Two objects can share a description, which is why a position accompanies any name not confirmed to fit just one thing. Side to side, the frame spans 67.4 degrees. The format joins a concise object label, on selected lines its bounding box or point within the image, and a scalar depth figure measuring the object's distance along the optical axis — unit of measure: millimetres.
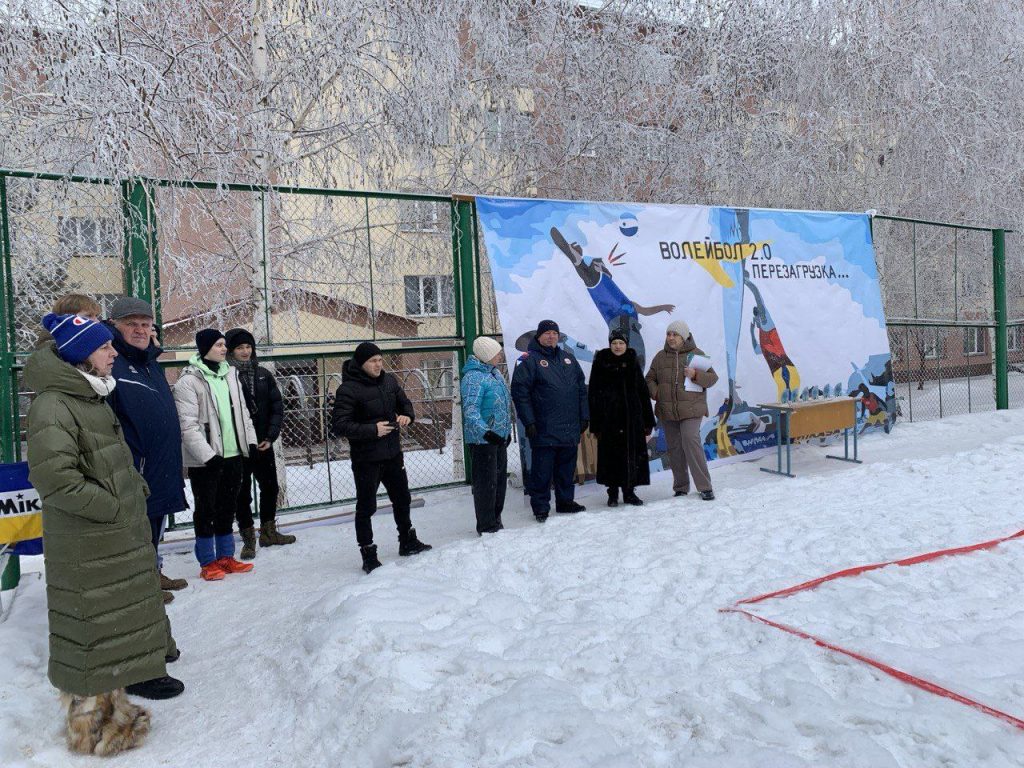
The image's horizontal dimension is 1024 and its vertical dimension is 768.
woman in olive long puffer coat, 2859
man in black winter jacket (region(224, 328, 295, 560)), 5348
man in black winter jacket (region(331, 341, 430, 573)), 4996
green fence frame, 5086
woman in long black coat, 6434
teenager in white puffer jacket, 4812
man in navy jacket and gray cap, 4047
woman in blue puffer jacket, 5613
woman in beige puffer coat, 6660
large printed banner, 6828
